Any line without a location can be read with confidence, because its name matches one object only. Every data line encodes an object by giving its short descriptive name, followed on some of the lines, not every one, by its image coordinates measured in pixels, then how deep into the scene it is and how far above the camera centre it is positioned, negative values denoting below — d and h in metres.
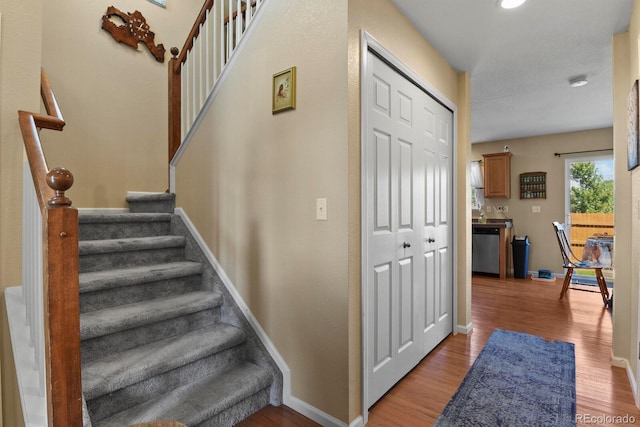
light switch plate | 1.79 +0.02
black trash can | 5.73 -0.76
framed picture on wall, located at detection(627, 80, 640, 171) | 2.04 +0.54
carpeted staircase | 1.61 -0.73
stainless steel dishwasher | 5.81 -0.65
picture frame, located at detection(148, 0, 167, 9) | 3.44 +2.21
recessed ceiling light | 2.07 +1.32
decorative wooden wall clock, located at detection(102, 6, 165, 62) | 3.13 +1.80
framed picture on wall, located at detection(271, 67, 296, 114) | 1.93 +0.73
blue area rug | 1.86 -1.15
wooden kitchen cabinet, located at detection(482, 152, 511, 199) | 6.24 +0.72
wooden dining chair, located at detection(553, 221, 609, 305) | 4.03 -0.68
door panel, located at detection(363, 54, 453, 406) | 1.95 -0.08
